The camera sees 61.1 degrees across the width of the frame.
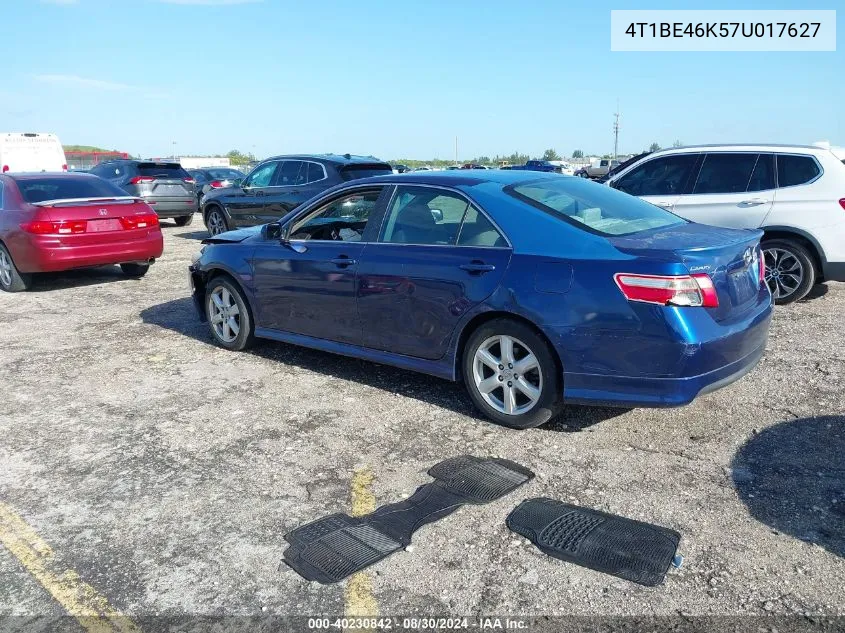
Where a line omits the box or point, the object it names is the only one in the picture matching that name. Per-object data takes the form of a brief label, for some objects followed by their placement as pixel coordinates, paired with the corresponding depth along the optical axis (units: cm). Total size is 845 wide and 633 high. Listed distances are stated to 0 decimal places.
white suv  735
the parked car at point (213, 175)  2299
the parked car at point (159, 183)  1589
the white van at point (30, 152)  2031
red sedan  897
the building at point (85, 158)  4466
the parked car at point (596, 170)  3820
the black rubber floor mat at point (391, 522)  317
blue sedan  392
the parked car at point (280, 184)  1139
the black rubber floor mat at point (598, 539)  307
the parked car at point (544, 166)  3637
